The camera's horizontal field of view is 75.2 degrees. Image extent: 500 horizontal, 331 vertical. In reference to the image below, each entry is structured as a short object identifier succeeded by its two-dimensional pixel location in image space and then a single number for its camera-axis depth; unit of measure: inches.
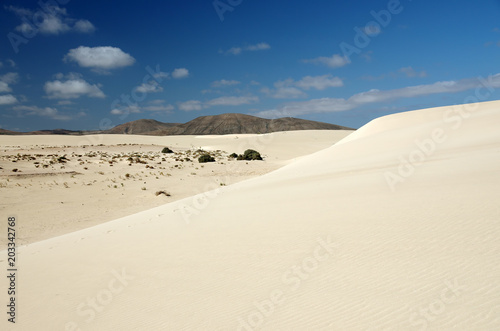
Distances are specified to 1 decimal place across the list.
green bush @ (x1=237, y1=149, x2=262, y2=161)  1209.4
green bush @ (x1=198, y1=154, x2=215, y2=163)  1093.1
